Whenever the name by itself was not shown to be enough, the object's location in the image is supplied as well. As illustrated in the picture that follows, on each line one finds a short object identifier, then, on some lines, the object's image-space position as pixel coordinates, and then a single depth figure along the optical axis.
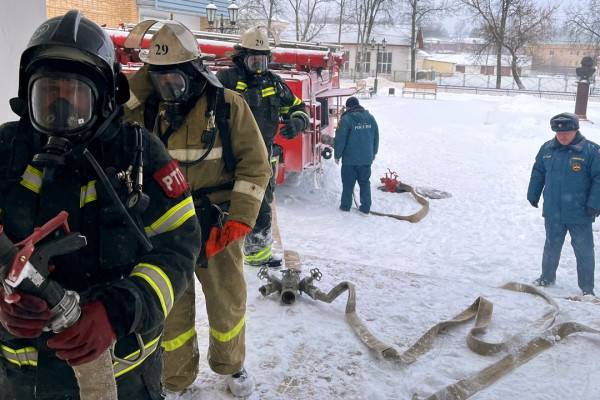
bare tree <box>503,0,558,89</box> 40.94
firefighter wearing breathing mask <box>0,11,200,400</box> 1.55
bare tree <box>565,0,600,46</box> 33.97
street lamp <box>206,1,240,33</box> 17.84
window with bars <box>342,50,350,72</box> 50.37
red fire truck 8.42
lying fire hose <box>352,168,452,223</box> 9.52
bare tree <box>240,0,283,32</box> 36.19
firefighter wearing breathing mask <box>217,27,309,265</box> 5.00
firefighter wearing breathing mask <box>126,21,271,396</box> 2.88
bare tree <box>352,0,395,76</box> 39.91
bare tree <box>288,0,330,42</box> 39.72
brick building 16.80
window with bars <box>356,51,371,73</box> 39.94
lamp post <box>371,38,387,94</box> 32.58
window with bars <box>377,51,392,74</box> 50.50
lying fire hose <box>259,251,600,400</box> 3.09
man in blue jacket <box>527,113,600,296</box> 5.68
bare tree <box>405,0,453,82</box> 43.22
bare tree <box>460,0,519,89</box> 40.62
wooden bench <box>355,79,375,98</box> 30.48
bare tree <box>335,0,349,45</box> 44.62
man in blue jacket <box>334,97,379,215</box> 8.73
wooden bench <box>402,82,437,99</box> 31.84
